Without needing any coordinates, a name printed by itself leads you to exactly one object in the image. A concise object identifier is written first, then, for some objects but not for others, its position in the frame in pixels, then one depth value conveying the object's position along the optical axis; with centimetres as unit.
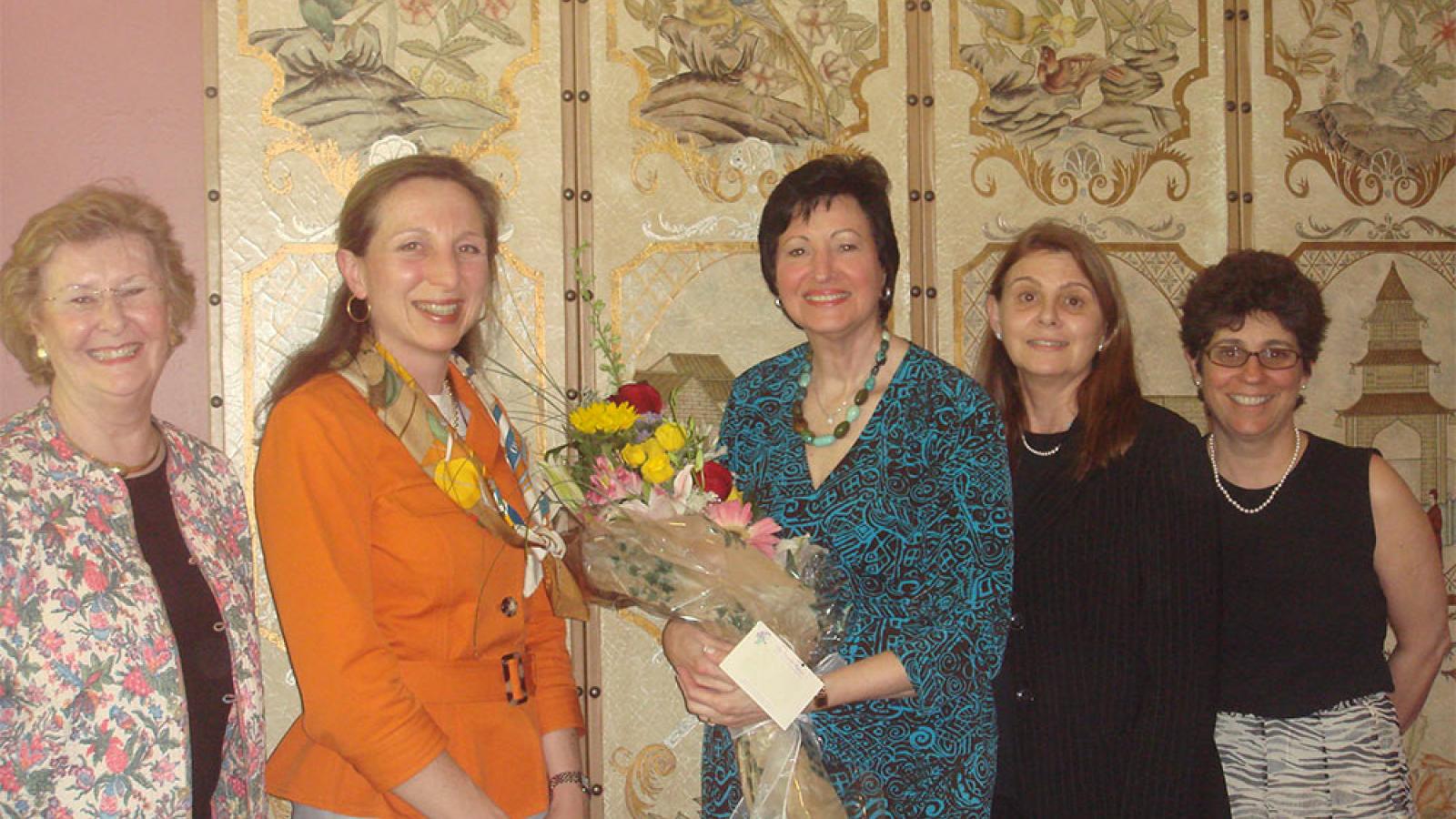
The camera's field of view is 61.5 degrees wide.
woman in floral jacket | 182
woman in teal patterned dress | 200
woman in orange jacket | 181
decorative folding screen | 280
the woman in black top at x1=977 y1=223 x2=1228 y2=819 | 210
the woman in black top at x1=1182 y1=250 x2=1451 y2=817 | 225
